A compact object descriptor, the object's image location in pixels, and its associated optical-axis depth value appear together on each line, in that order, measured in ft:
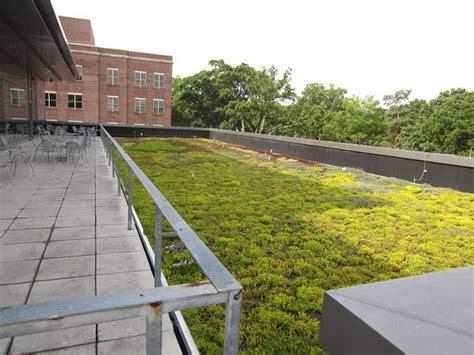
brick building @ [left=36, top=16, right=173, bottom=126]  117.60
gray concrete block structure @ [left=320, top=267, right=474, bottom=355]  3.01
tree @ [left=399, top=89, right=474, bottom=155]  121.19
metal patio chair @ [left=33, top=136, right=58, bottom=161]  32.51
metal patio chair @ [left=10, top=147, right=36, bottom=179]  24.61
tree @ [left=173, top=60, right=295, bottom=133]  128.16
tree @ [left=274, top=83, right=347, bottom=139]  139.48
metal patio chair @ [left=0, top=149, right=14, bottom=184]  21.53
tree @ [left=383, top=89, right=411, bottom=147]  202.69
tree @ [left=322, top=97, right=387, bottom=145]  152.56
